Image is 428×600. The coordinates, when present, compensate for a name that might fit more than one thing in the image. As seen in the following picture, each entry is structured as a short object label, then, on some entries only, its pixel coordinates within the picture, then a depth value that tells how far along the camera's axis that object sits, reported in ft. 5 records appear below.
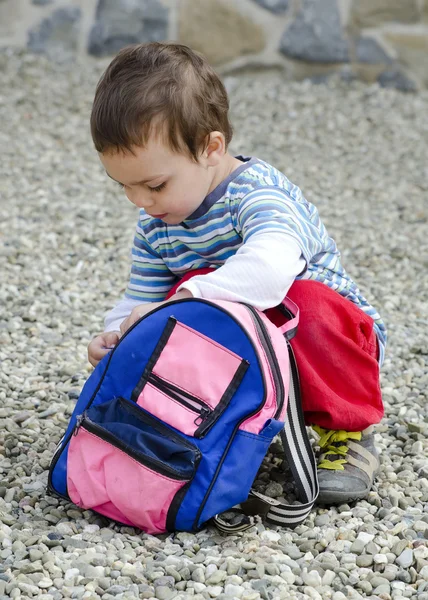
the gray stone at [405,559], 8.19
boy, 8.36
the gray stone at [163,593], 7.94
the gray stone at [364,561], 8.22
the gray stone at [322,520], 8.51
